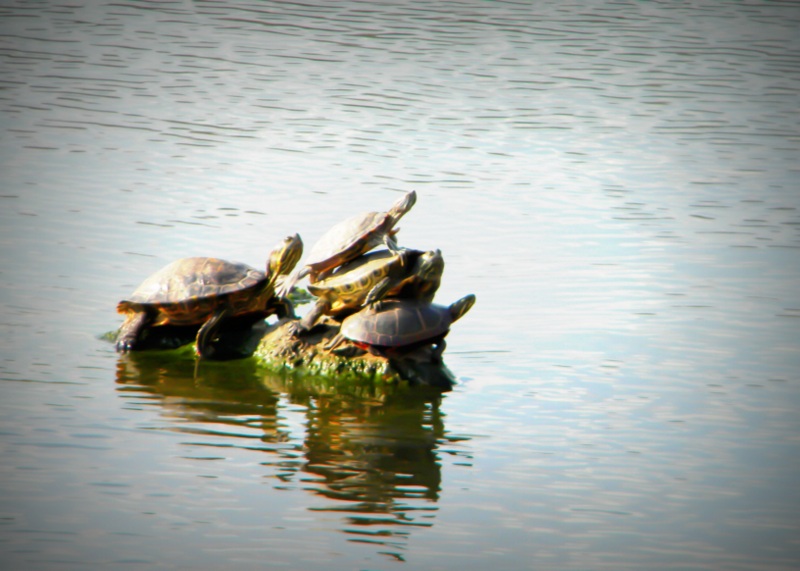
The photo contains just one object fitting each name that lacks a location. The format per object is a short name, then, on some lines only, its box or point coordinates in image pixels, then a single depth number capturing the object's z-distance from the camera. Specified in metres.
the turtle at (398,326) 17.09
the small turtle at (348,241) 18.03
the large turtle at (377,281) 17.47
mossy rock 17.62
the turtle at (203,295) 18.20
